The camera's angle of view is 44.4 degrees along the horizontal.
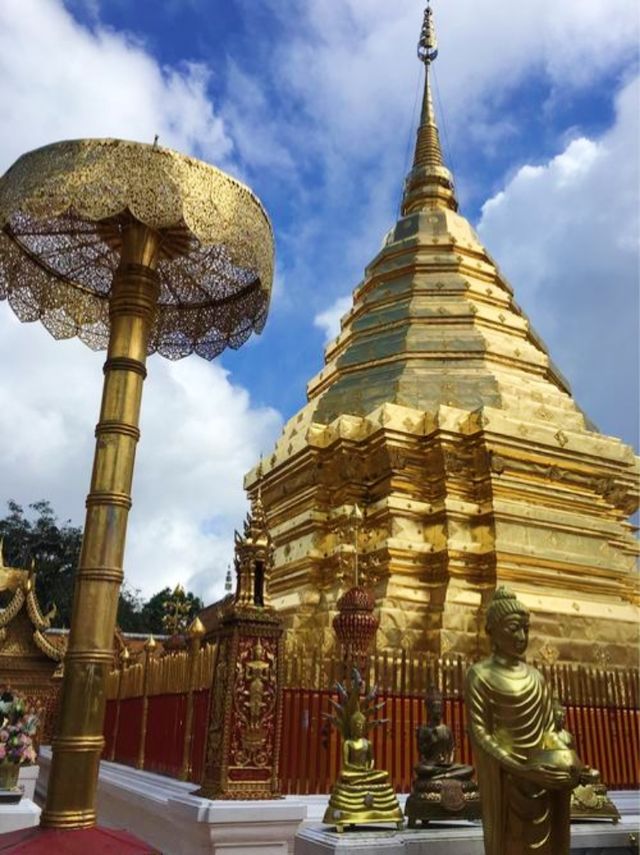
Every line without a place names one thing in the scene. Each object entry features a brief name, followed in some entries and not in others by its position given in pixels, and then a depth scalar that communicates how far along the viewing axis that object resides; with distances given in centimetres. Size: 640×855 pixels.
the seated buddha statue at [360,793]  577
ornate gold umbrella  380
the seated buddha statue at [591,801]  638
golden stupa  1225
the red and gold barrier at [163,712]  750
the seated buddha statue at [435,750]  609
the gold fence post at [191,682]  750
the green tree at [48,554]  3716
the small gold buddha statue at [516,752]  422
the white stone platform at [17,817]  635
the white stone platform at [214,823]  543
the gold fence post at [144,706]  933
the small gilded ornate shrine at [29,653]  1603
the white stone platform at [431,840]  502
